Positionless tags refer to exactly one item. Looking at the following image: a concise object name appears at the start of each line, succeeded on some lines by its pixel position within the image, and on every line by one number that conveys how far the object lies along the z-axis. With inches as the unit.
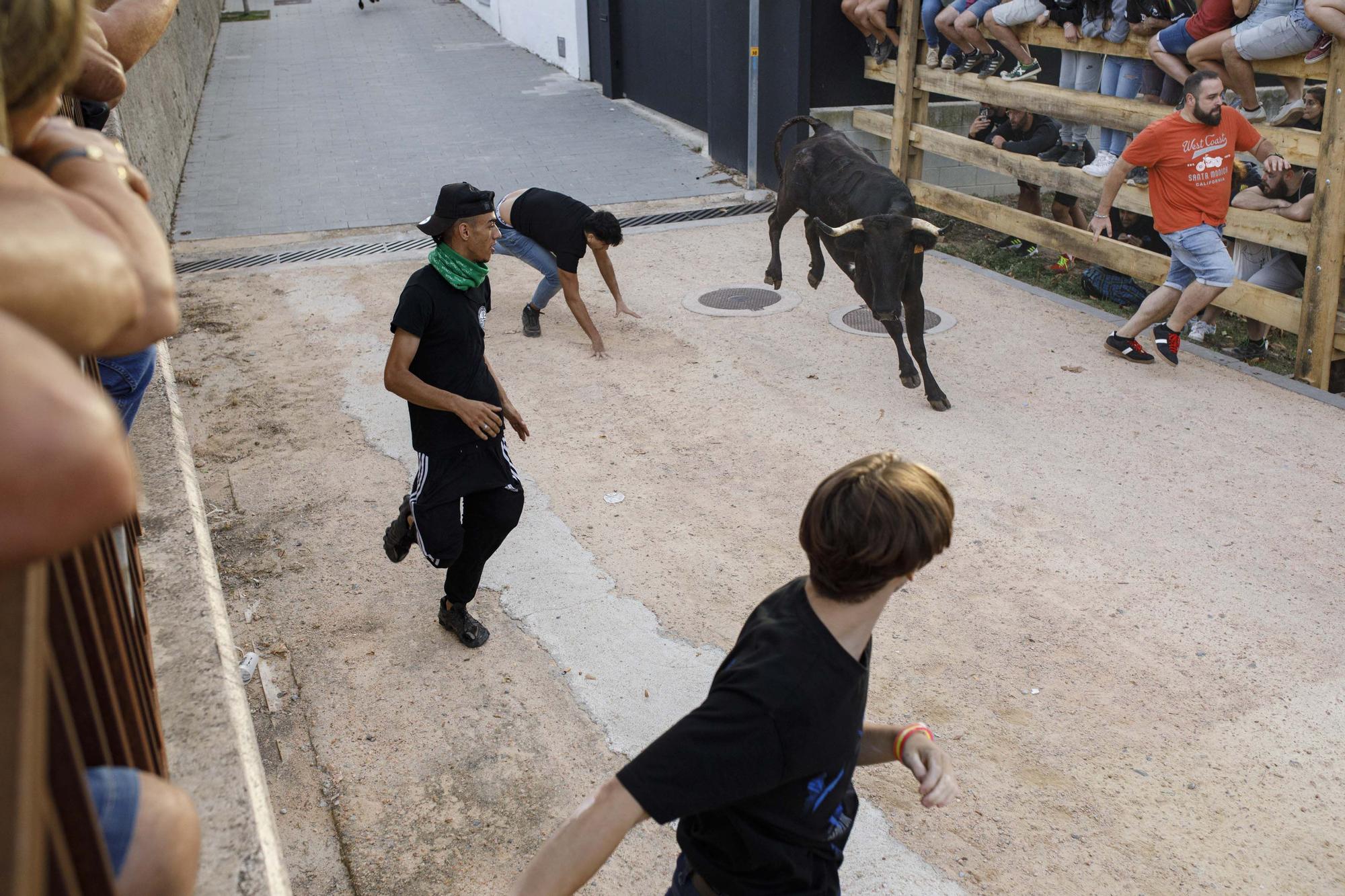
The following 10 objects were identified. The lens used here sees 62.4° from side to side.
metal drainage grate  413.7
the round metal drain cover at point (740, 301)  360.5
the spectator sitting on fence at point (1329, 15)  261.7
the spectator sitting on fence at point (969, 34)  406.0
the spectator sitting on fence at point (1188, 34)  301.0
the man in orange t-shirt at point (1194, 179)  282.4
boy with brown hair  77.5
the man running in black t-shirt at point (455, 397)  173.5
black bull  285.0
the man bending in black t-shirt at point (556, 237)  311.9
